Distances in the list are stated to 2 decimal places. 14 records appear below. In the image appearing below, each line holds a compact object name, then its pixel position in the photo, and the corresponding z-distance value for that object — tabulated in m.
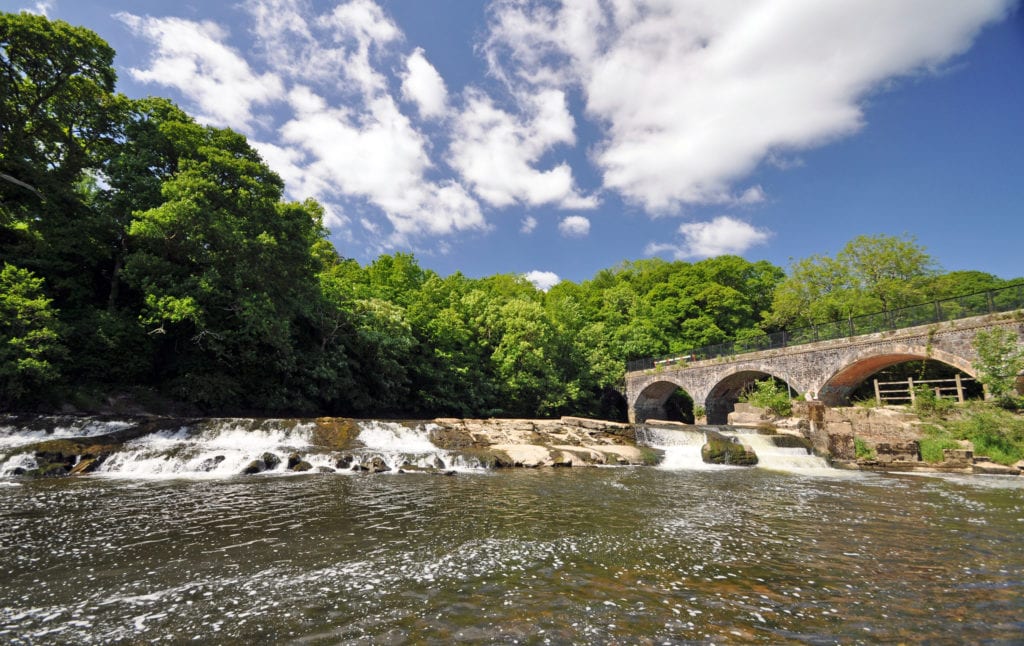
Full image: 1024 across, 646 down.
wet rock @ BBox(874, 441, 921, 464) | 17.09
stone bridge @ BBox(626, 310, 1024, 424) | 19.48
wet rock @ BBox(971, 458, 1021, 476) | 14.74
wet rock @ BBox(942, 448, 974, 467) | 15.62
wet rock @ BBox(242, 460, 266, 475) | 12.98
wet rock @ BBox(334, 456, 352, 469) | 14.14
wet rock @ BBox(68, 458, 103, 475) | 12.10
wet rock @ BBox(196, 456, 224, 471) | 13.09
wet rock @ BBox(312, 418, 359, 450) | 16.70
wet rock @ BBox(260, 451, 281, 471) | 13.59
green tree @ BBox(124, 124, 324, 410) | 19.45
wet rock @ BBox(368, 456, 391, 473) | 13.95
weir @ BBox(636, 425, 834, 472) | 17.22
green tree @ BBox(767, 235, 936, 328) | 36.91
